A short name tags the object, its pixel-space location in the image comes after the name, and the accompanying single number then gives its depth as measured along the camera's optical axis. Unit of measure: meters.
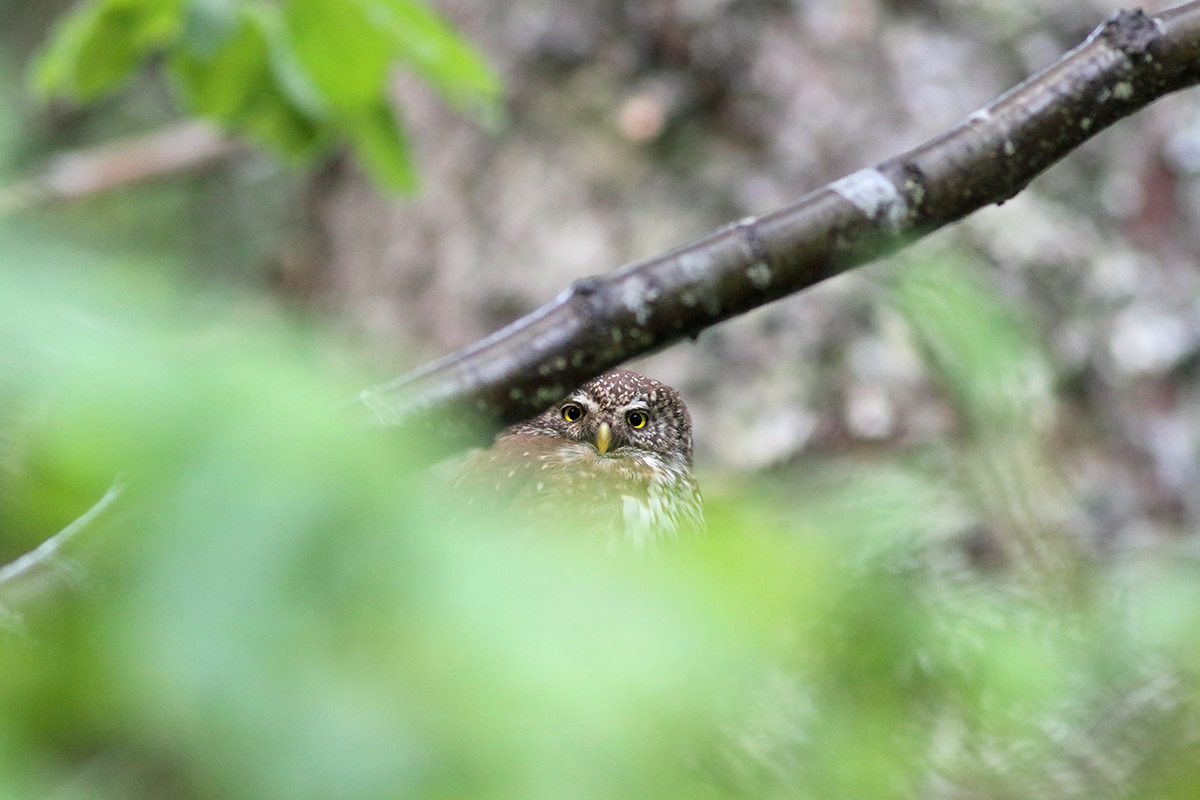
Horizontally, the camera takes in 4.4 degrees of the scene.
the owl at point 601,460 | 5.61
